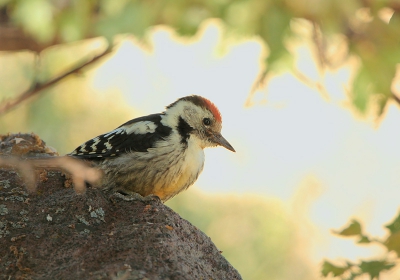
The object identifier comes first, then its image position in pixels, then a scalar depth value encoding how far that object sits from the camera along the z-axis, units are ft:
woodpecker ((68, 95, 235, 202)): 27.58
